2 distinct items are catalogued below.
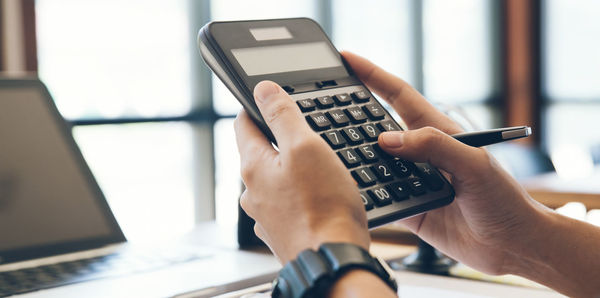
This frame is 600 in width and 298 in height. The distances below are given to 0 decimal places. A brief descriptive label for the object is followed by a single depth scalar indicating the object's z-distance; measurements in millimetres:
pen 628
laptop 706
